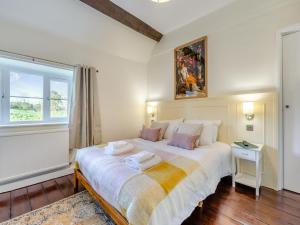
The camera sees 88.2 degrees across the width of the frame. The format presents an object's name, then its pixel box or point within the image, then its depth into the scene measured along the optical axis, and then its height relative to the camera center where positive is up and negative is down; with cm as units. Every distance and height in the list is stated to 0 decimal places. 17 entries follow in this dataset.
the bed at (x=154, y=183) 117 -65
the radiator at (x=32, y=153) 221 -64
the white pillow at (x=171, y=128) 292 -29
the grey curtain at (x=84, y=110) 289 +5
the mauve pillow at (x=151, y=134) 282 -40
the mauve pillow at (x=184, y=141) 226 -43
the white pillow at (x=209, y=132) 249 -32
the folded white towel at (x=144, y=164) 154 -53
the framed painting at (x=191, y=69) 303 +90
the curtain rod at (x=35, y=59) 224 +87
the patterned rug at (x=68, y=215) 159 -112
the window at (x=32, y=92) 241 +35
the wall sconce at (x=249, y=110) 232 +4
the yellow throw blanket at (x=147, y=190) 113 -62
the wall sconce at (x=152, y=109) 397 +9
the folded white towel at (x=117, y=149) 196 -48
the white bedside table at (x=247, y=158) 206 -77
